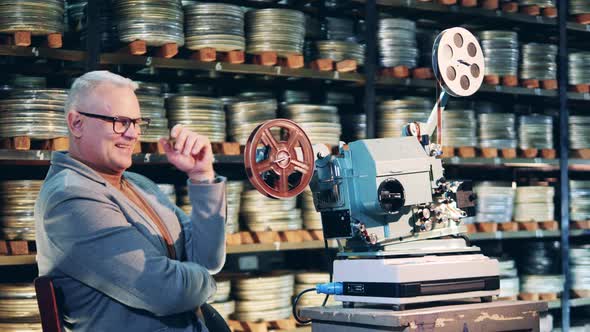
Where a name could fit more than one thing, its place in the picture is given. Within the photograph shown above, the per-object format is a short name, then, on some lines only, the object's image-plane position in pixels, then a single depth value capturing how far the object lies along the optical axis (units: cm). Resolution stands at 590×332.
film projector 277
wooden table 269
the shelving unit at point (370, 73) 441
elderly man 236
